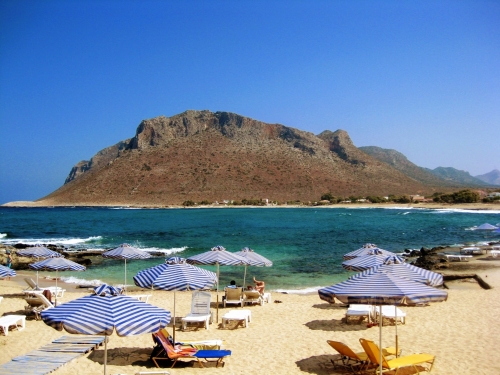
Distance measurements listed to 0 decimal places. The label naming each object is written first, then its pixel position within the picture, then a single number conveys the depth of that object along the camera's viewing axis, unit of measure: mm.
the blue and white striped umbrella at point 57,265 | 13836
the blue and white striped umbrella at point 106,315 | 5609
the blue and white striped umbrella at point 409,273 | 7334
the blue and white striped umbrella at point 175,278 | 8711
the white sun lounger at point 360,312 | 11055
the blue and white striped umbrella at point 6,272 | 12047
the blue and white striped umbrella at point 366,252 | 12480
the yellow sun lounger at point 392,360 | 7094
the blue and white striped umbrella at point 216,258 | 12008
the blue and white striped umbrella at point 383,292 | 6266
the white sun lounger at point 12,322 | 10021
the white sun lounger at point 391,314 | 10531
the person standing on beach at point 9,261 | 23106
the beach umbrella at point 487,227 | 28422
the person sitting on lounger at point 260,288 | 14740
